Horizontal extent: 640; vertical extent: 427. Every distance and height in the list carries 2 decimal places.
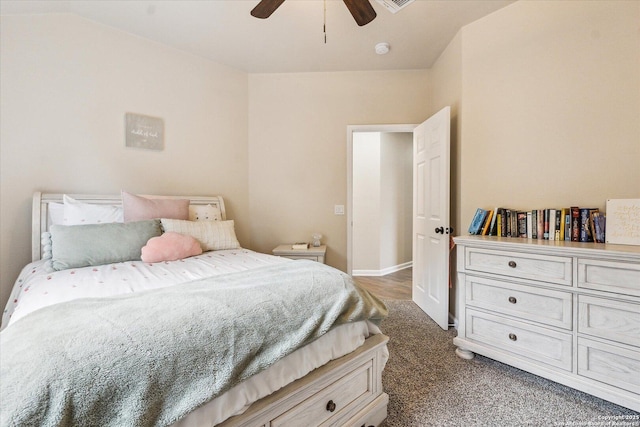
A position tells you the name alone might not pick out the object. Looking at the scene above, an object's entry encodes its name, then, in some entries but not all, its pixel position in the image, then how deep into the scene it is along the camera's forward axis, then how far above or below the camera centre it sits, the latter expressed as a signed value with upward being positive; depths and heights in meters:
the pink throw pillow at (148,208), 2.21 +0.01
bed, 0.69 -0.41
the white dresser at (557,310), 1.51 -0.63
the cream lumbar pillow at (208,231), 2.21 -0.19
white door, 2.62 -0.09
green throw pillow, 1.75 -0.22
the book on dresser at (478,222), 2.35 -0.12
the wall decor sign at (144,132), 2.62 +0.74
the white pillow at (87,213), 2.07 -0.03
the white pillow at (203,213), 2.65 -0.04
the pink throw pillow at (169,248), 1.91 -0.27
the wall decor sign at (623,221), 1.69 -0.09
